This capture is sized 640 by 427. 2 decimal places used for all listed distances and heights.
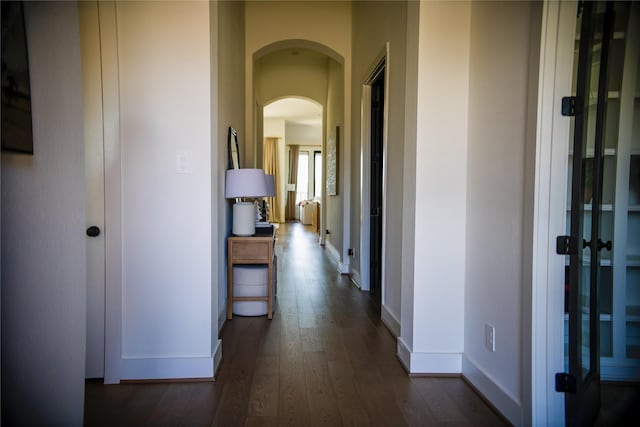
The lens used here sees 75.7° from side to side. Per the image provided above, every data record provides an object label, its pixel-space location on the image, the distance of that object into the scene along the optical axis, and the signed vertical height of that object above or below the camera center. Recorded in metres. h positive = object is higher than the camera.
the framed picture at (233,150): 3.47 +0.36
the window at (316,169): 14.76 +0.76
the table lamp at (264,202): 3.67 -0.15
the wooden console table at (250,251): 3.38 -0.50
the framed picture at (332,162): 6.12 +0.44
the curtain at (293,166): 14.40 +0.84
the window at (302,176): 14.71 +0.51
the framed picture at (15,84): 0.91 +0.24
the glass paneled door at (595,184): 1.60 +0.03
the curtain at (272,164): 13.43 +0.85
